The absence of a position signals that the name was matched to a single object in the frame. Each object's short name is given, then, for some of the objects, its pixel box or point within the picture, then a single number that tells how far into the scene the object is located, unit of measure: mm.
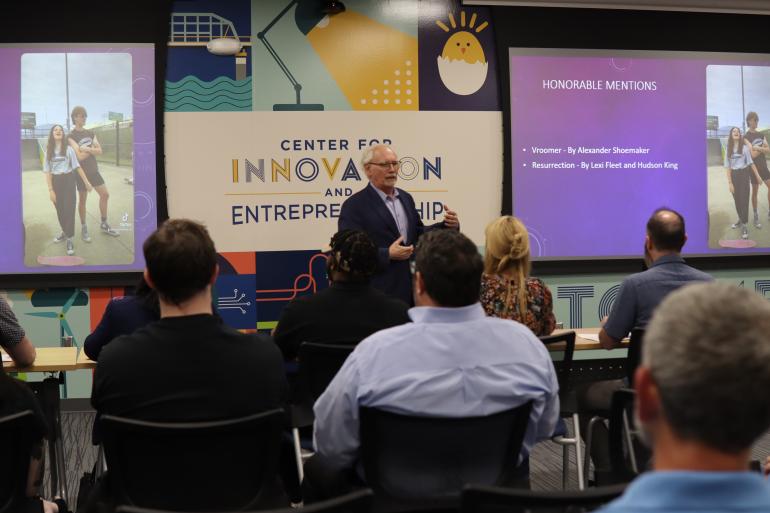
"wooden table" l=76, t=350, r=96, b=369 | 3099
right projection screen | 5836
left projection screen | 5285
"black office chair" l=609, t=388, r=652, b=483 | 2324
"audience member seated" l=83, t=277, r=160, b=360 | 2814
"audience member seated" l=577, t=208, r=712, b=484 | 3338
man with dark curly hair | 2920
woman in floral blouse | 3201
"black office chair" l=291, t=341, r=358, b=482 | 2674
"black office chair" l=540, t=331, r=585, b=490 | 2977
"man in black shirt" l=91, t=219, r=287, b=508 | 1907
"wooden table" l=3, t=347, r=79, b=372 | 3119
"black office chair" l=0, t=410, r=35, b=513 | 1891
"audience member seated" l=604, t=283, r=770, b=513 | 840
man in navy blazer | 4637
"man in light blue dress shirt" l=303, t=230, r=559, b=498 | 1868
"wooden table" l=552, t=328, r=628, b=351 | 3416
